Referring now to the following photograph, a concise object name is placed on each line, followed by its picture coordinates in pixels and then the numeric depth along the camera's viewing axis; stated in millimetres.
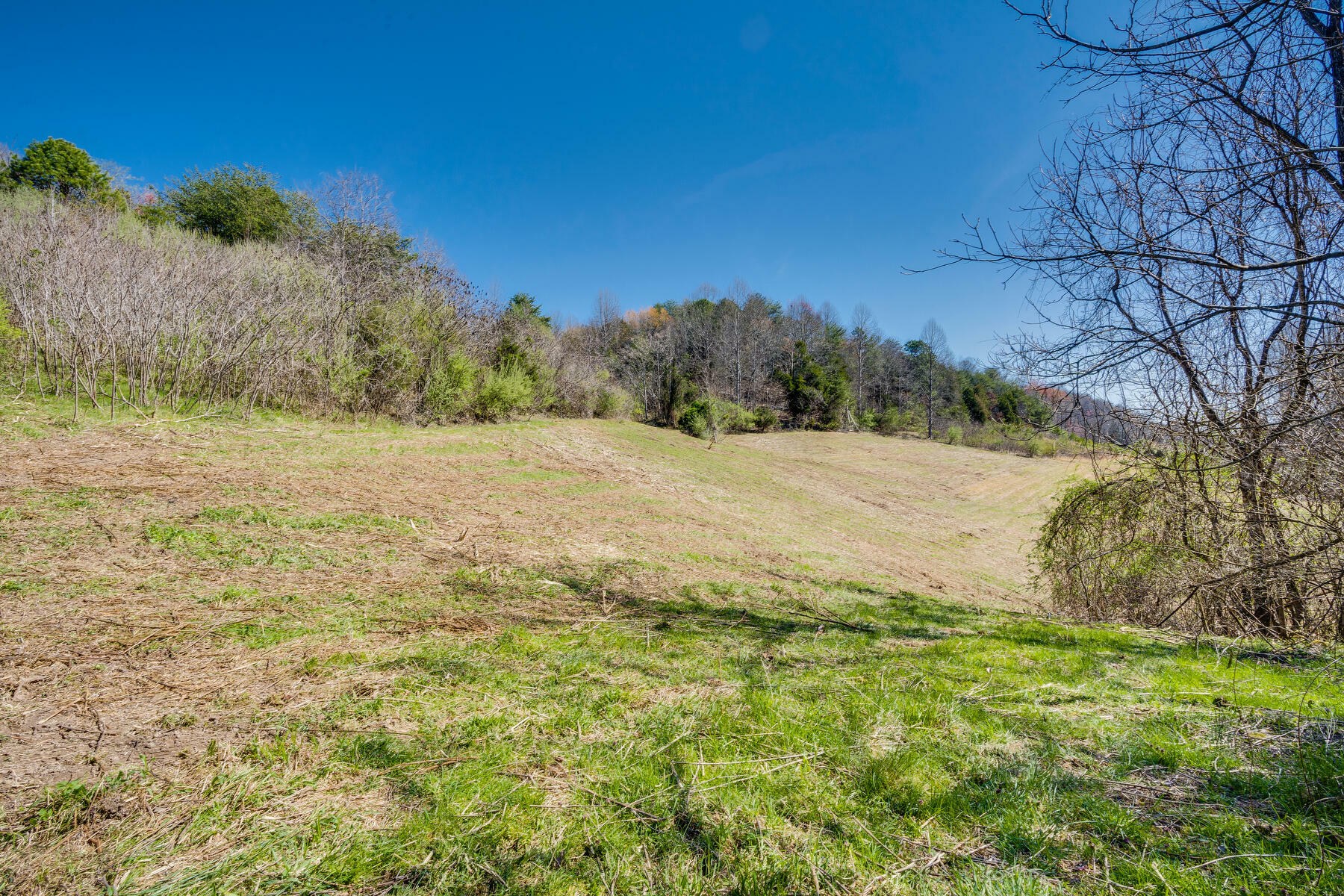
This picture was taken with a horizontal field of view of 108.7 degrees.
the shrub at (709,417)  28955
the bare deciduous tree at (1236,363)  2848
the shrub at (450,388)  16484
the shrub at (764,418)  42312
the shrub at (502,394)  18266
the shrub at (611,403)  26797
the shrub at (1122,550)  5973
